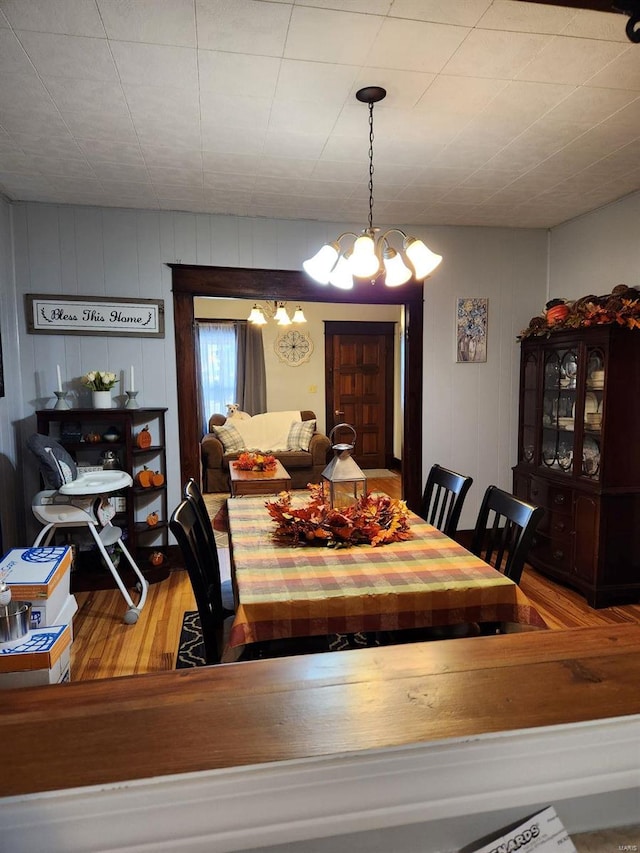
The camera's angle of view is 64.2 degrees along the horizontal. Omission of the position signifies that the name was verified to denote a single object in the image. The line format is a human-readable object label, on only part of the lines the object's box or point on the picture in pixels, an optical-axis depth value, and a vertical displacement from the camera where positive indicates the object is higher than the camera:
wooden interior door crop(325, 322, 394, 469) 7.66 -0.01
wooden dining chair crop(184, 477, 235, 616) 2.09 -0.74
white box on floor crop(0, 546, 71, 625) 1.85 -0.73
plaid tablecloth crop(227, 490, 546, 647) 1.52 -0.66
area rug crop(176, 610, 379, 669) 2.56 -1.42
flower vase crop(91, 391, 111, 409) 3.44 -0.14
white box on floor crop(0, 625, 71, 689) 1.55 -0.86
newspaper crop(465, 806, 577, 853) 0.60 -0.55
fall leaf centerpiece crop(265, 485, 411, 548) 1.98 -0.58
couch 6.30 -0.93
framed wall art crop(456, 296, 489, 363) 4.07 +0.38
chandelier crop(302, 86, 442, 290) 2.04 +0.48
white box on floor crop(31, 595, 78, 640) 1.86 -0.91
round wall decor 7.69 +0.46
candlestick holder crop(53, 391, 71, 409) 3.37 -0.14
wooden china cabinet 3.12 -0.60
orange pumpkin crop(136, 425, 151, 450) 3.55 -0.42
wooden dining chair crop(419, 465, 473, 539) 2.42 -0.58
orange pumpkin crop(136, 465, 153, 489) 3.54 -0.69
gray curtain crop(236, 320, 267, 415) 7.62 +0.10
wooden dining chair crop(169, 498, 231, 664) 1.67 -0.72
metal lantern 2.12 -0.42
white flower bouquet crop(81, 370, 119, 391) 3.45 -0.01
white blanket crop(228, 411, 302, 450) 6.58 -0.68
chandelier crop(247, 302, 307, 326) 6.59 +0.79
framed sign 3.48 +0.44
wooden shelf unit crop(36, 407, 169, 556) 3.35 -0.50
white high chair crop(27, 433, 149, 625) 2.91 -0.71
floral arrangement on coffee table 4.96 -0.83
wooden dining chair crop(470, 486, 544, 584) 1.85 -0.58
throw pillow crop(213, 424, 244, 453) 6.45 -0.76
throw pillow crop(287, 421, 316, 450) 6.48 -0.73
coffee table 4.53 -0.94
